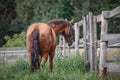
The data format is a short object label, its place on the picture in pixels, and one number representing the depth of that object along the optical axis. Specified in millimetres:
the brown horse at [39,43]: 14653
